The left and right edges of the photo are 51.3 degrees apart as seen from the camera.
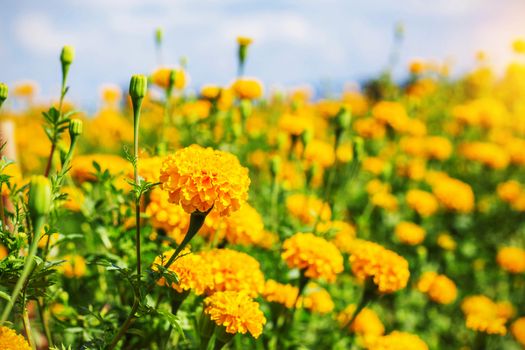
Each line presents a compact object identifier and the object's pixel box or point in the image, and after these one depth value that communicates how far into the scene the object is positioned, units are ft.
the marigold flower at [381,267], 5.55
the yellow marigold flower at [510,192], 12.27
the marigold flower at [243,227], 5.27
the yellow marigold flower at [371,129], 11.00
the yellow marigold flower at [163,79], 7.79
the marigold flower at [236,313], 4.06
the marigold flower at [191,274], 4.15
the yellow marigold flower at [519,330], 9.22
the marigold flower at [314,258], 5.23
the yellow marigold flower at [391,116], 10.68
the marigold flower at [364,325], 7.18
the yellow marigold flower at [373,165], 12.24
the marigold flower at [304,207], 7.92
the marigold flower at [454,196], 11.50
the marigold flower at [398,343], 6.24
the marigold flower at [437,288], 9.36
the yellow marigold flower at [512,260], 10.27
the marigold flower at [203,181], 3.53
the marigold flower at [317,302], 6.38
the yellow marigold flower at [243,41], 7.77
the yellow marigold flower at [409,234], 10.32
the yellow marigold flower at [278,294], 5.49
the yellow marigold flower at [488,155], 12.85
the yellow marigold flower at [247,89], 8.41
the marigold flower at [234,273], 4.47
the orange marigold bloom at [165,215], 4.83
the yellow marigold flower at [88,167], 7.00
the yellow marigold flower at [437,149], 12.74
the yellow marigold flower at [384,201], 10.72
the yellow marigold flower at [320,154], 10.03
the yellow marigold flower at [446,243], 10.73
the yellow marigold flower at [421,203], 11.21
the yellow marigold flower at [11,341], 3.31
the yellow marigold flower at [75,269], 6.01
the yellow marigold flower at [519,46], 15.75
